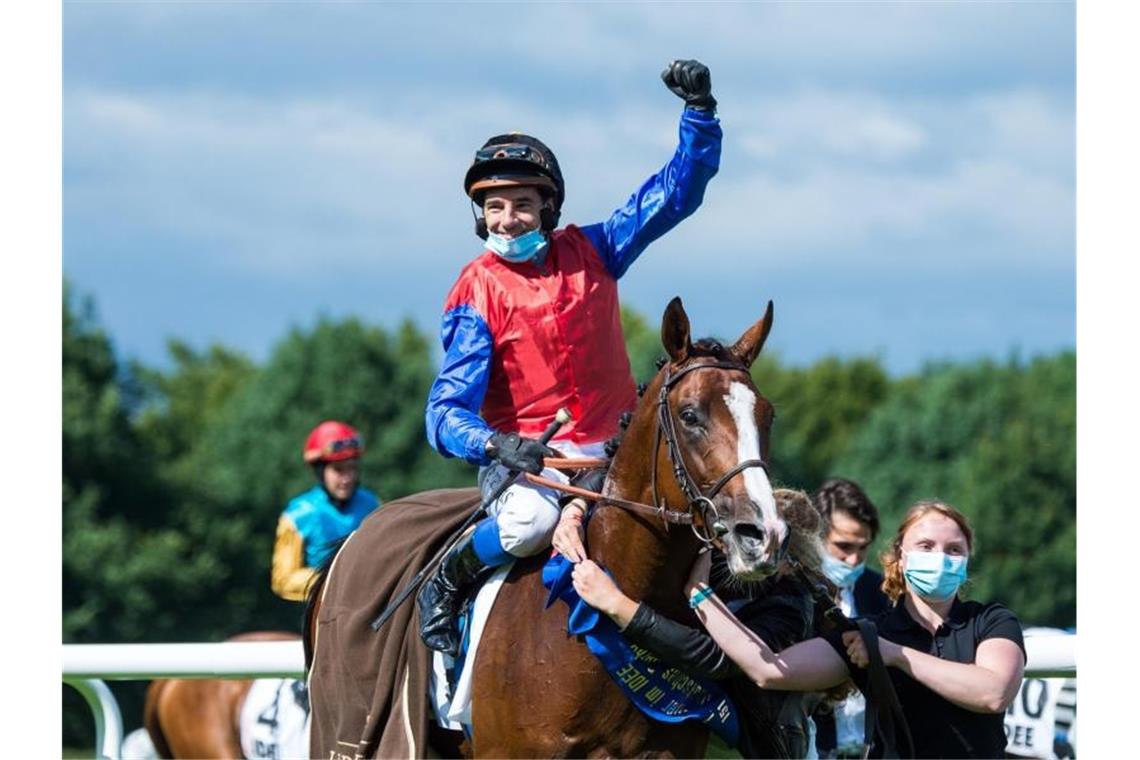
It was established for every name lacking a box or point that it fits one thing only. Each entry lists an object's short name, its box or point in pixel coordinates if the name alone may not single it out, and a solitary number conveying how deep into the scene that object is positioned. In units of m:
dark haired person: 14.23
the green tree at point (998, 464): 56.12
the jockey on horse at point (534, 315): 11.42
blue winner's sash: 10.40
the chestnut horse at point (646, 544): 9.82
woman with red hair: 10.13
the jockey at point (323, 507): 19.55
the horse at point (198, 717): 19.37
